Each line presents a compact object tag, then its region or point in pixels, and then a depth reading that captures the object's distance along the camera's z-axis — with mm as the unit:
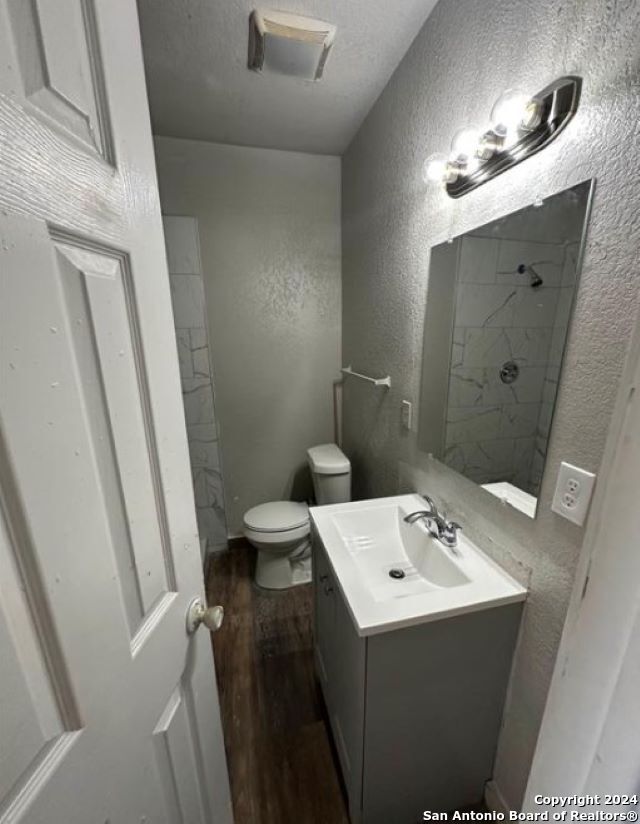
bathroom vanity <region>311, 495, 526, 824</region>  870
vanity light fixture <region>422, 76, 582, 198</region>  737
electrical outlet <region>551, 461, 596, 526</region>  739
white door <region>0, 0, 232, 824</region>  336
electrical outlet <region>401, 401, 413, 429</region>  1458
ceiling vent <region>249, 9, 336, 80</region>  1148
